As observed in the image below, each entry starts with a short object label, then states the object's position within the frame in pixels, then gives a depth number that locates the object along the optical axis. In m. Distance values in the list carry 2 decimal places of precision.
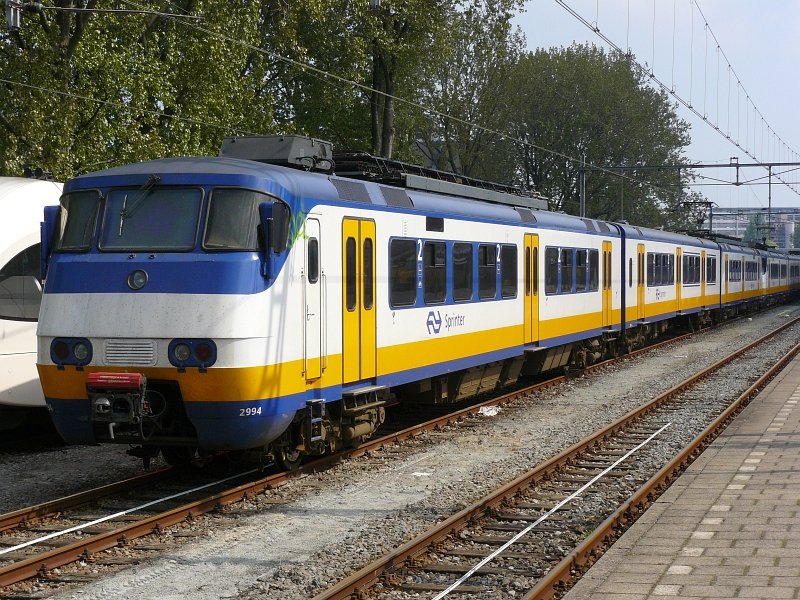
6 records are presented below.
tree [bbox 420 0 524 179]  43.25
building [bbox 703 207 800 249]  158.25
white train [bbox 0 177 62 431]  12.87
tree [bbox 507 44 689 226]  56.31
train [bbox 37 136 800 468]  9.55
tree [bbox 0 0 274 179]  21.27
